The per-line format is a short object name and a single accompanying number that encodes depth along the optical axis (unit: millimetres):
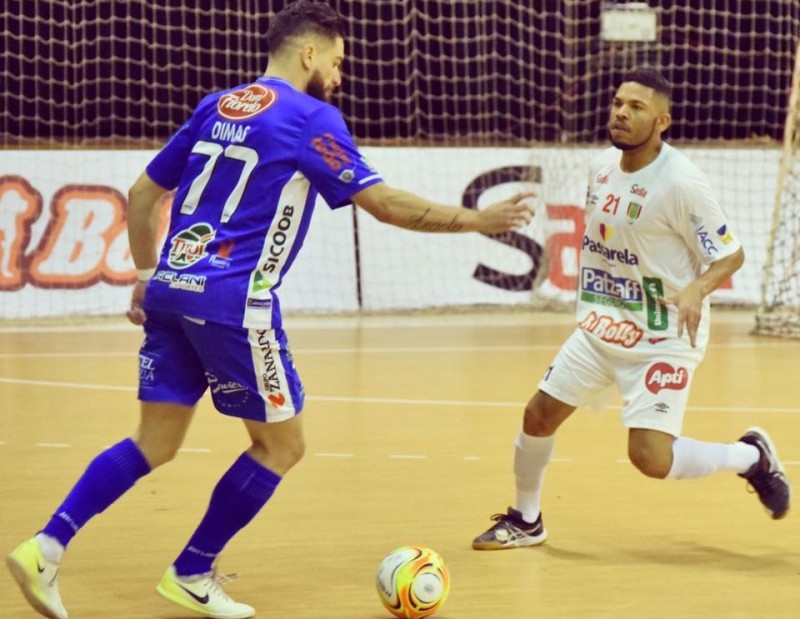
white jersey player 10656
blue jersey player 8570
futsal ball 8961
